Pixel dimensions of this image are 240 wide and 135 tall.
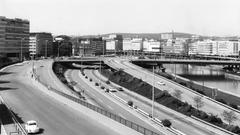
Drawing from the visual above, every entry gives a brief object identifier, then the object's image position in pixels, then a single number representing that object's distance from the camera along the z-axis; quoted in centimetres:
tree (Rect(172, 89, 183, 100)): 6449
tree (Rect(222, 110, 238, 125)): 4674
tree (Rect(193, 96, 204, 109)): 5700
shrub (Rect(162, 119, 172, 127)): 4325
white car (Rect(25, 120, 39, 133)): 3011
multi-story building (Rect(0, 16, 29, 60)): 17612
